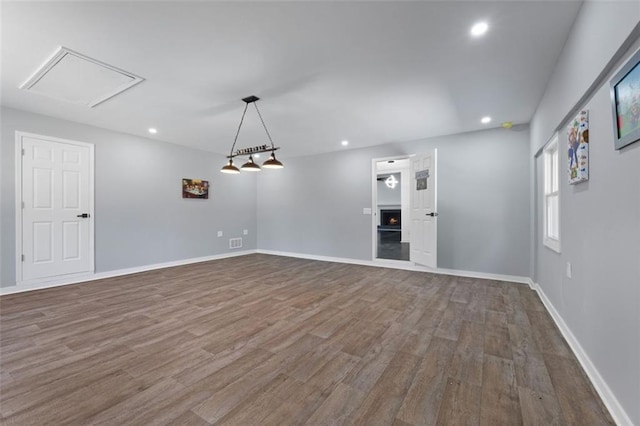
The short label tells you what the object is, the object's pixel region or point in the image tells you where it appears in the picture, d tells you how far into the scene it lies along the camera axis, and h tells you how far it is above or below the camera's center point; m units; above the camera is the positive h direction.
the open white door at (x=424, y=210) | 4.38 +0.05
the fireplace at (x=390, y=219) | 11.64 -0.28
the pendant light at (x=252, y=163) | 3.65 +0.72
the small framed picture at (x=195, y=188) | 5.80 +0.55
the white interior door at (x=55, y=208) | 3.90 +0.07
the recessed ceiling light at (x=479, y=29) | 2.03 +1.49
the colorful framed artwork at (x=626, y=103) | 1.25 +0.58
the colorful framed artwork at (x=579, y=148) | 1.90 +0.51
